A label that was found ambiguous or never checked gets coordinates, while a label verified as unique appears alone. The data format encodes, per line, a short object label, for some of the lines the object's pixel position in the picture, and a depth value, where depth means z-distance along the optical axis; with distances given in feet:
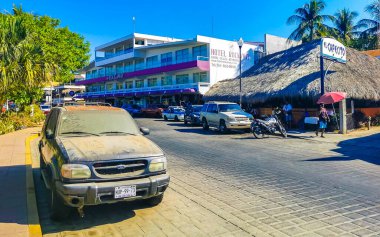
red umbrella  58.22
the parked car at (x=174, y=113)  95.40
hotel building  124.77
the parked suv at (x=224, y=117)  60.49
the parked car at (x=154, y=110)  116.63
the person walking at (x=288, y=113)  70.90
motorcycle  55.36
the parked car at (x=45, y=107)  141.63
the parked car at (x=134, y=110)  130.21
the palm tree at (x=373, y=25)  138.21
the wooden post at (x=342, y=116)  59.88
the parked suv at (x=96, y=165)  15.20
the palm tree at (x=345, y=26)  159.02
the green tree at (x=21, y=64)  56.49
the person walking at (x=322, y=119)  55.26
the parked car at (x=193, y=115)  80.10
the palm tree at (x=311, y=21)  147.33
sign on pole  65.98
